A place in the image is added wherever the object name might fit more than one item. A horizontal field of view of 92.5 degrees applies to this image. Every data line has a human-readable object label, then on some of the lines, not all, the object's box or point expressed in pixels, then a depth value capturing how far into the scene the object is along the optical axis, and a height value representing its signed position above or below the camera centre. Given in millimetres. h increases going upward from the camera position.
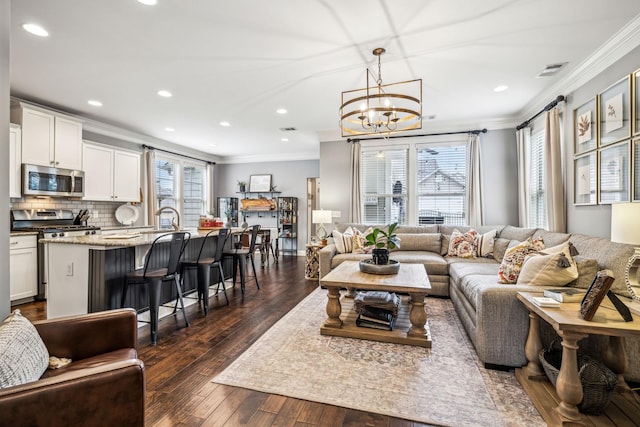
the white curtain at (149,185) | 6246 +605
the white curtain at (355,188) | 5895 +502
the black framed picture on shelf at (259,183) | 8523 +870
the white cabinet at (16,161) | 3974 +711
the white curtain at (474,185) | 5242 +498
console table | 1648 -947
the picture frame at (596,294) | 1620 -435
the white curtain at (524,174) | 4766 +618
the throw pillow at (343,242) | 4982 -457
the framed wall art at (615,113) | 2654 +926
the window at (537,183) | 4449 +460
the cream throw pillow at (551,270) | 2354 -442
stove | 4145 -151
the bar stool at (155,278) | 2824 -604
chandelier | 2796 +1629
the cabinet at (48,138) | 4117 +1119
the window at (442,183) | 5547 +564
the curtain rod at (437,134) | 5310 +1457
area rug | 1830 -1169
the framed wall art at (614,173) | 2668 +372
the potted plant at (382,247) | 3238 -357
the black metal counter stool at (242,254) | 4328 -569
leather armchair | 979 -637
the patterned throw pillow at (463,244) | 4566 -470
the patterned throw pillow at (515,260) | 2787 -432
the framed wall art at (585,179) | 3102 +366
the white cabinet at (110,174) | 5145 +740
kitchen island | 2930 -566
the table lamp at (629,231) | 1876 -115
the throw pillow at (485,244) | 4578 -457
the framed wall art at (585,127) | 3117 +928
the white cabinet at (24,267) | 3871 -675
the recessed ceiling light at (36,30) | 2549 +1574
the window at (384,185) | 5855 +554
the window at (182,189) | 7035 +636
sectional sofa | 2252 -734
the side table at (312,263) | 5434 -872
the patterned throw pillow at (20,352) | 1097 -545
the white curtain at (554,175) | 3617 +461
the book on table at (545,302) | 1911 -563
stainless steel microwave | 4164 +486
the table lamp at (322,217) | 5613 -53
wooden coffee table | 2734 -860
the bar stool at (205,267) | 3576 -638
